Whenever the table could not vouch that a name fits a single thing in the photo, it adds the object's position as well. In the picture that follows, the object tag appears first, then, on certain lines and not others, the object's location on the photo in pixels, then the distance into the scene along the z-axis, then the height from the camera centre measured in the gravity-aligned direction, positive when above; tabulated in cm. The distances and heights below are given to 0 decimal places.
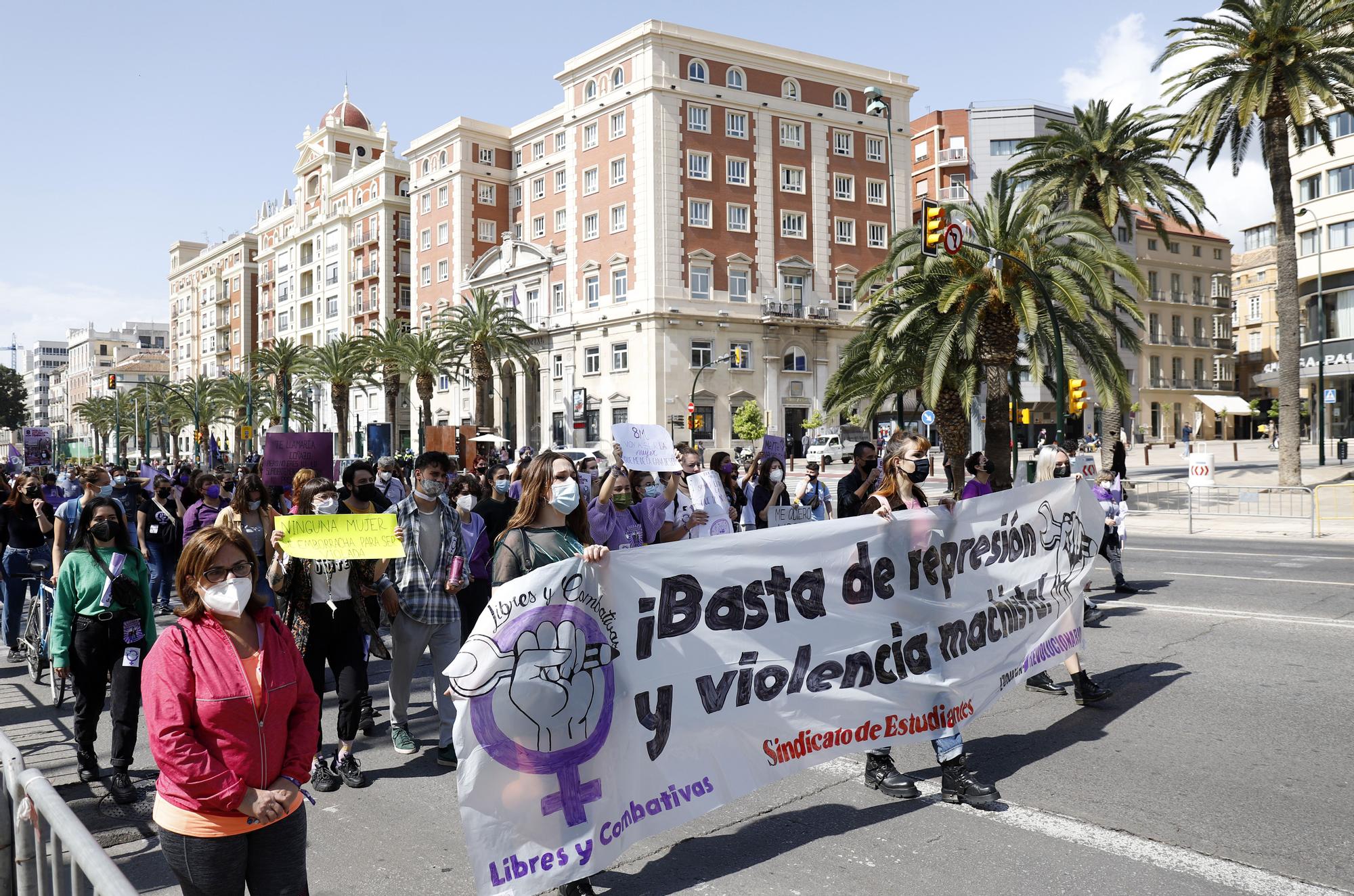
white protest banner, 413 -112
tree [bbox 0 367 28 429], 11088 +658
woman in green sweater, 588 -102
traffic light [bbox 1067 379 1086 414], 2284 +94
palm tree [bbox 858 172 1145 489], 2194 +330
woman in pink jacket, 306 -87
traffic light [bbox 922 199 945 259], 1808 +389
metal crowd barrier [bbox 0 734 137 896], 248 -105
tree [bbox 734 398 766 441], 5444 +111
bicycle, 883 -156
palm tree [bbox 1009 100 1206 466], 2947 +815
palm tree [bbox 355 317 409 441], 5544 +565
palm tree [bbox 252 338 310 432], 6700 +630
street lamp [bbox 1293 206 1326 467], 3906 +280
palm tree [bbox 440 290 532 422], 5162 +587
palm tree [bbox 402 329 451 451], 5447 +501
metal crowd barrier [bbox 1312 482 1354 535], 2136 -163
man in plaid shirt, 652 -91
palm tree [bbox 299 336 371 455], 6212 +529
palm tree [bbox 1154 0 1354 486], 2533 +894
